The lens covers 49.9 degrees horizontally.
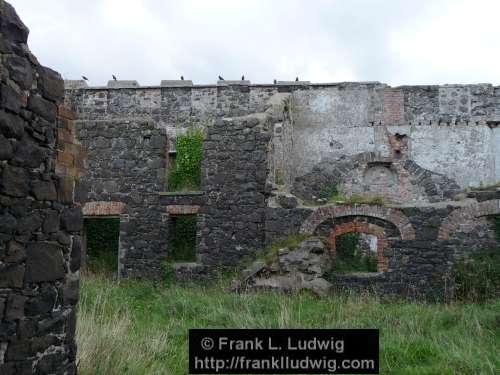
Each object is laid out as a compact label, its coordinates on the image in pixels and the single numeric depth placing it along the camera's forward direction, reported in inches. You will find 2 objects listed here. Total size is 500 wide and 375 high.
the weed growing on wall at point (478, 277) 416.8
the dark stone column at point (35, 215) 154.6
